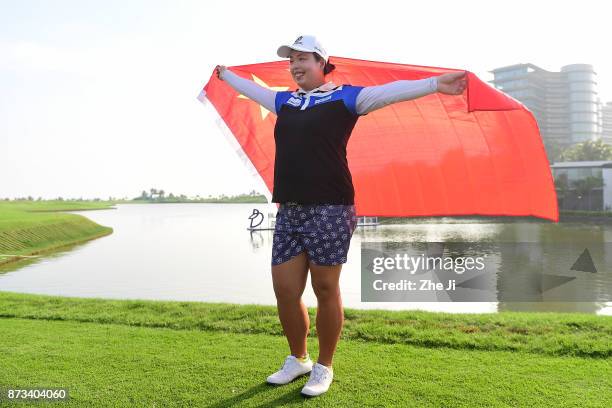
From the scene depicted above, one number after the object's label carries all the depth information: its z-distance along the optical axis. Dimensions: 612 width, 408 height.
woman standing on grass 2.80
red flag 3.45
